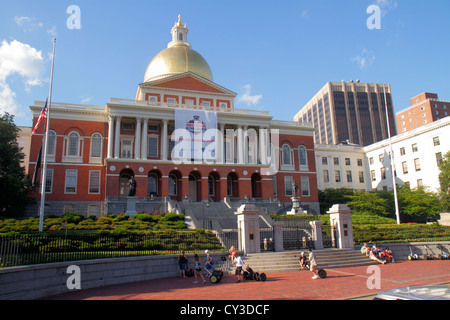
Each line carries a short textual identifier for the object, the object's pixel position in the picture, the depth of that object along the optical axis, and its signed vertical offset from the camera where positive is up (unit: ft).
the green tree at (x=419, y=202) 152.76 +11.21
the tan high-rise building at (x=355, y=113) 406.21 +137.30
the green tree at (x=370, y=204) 154.71 +11.11
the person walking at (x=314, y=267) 51.24 -5.37
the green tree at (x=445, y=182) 148.97 +19.44
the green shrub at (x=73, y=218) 98.26 +5.35
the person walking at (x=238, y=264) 50.98 -4.77
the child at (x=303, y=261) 60.80 -5.27
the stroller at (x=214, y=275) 49.96 -6.07
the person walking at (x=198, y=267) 52.80 -5.05
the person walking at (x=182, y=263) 55.62 -4.62
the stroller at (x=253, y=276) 50.91 -6.44
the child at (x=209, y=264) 53.79 -4.88
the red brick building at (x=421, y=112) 296.10 +101.65
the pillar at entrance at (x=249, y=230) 66.80 +0.39
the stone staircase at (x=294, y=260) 61.00 -5.45
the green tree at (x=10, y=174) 110.32 +20.78
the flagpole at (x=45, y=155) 75.54 +19.60
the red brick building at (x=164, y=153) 144.97 +36.71
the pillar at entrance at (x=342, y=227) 75.46 +0.59
